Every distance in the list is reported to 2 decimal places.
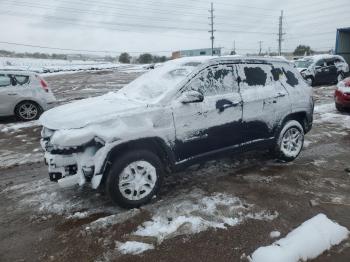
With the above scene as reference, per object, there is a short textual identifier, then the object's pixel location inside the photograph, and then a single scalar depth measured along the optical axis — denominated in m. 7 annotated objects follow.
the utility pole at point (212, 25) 57.84
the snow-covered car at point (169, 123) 3.77
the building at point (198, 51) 66.41
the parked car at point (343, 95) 9.57
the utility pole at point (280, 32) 62.04
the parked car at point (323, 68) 16.94
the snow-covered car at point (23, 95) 9.38
